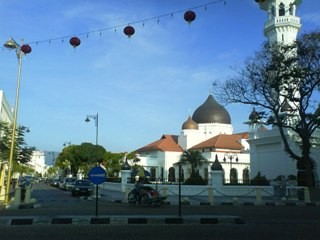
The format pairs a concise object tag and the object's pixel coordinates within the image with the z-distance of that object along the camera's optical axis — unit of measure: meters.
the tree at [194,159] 69.69
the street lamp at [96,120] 47.19
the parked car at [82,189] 35.97
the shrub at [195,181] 38.34
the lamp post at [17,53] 22.04
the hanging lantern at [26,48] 18.06
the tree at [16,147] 31.92
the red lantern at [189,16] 13.80
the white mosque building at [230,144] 49.45
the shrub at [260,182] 38.50
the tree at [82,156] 75.00
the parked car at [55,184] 63.71
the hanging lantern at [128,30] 14.68
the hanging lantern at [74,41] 15.38
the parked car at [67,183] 48.72
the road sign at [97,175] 13.53
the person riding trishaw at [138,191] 22.75
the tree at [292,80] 29.88
